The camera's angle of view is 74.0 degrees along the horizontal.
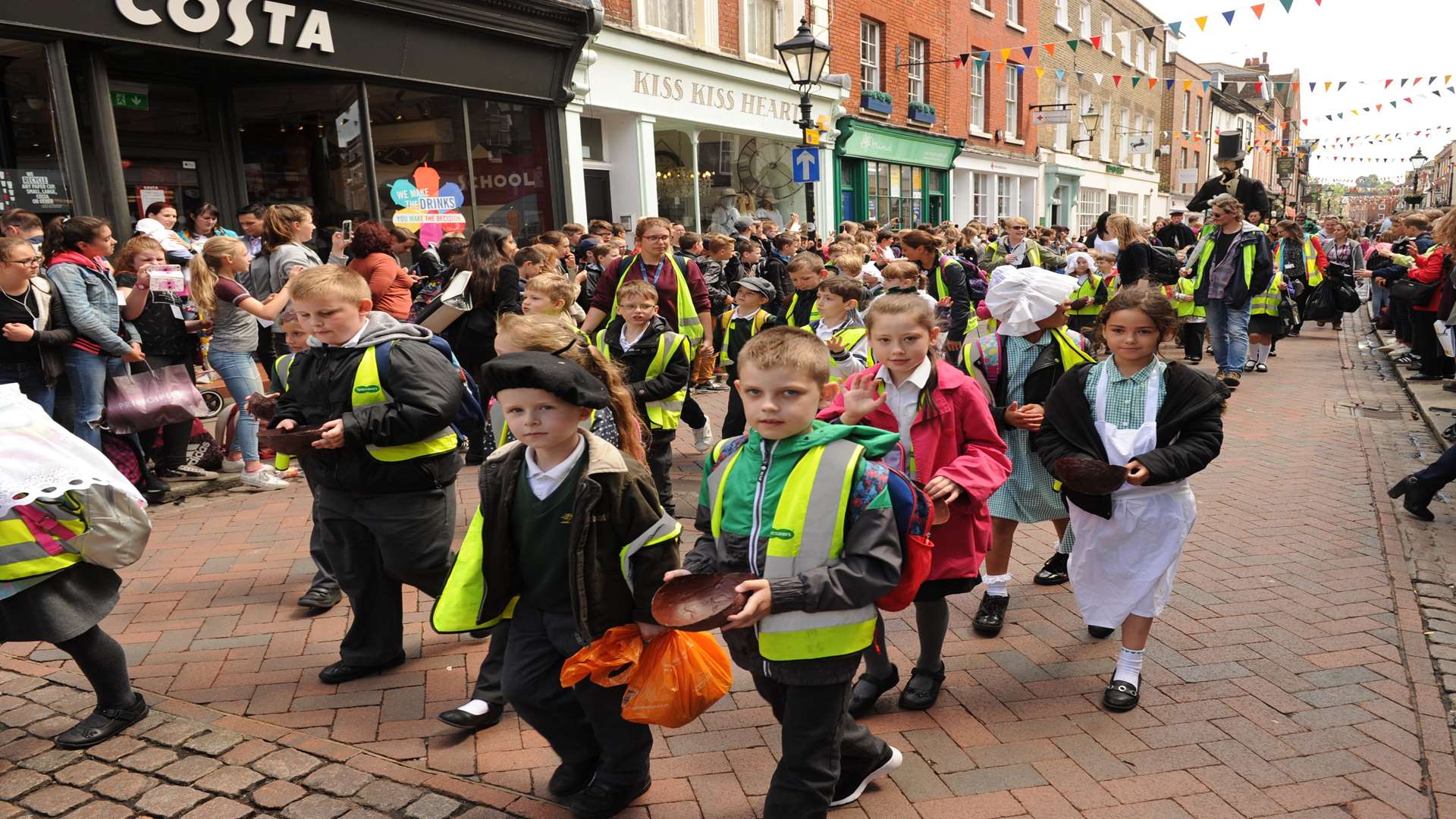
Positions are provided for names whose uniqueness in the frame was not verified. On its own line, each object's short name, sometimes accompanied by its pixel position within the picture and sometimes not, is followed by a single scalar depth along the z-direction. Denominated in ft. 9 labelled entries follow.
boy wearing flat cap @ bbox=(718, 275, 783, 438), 22.02
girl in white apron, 11.12
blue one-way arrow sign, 44.21
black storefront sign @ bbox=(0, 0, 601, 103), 26.12
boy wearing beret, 8.73
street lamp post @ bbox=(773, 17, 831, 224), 41.24
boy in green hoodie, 8.01
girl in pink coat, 10.71
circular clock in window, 59.72
